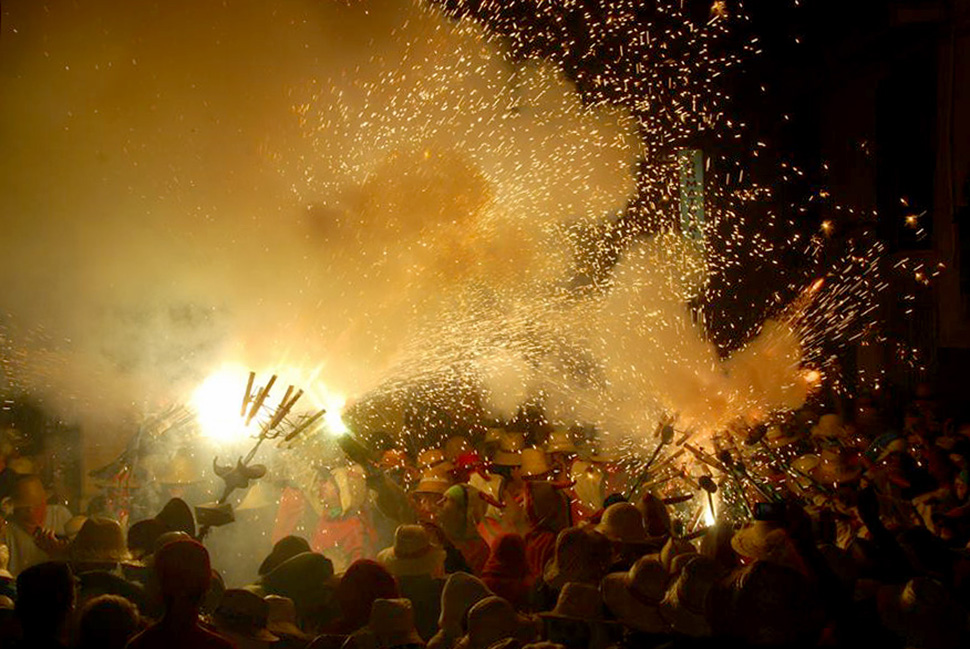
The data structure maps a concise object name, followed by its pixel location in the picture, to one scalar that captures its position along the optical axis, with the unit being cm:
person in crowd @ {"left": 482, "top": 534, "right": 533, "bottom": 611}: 432
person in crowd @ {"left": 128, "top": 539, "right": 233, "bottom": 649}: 287
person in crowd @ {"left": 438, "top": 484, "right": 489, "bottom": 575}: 542
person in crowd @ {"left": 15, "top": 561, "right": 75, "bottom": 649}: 290
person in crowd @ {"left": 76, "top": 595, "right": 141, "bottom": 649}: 291
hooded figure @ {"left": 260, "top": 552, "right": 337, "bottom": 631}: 405
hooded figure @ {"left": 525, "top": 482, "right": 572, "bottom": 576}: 509
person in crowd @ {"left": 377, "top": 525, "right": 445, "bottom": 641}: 427
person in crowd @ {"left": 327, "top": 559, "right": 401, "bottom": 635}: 363
